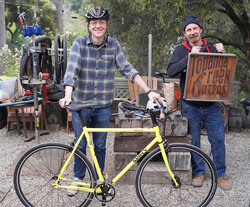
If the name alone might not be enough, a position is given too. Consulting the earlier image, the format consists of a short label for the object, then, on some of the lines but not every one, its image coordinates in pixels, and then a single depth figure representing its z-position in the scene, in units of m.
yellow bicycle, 2.85
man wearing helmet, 2.92
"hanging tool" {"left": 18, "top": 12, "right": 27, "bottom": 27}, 4.58
